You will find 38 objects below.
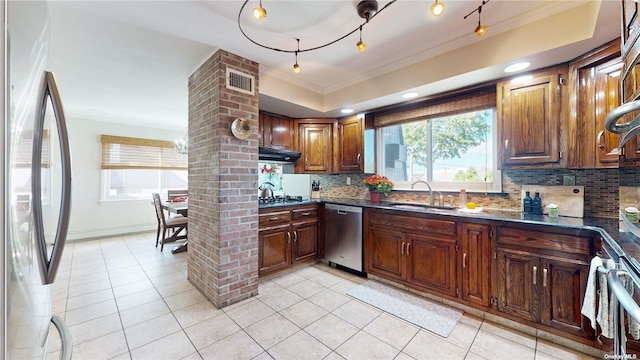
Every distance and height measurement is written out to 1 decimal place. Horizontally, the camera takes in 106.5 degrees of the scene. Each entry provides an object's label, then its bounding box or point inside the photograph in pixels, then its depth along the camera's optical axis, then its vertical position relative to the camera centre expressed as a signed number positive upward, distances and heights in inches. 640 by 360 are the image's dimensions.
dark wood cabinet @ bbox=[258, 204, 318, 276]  109.7 -29.0
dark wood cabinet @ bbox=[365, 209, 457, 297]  88.7 -29.5
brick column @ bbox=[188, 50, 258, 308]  88.6 -3.4
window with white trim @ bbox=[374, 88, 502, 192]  102.5 +16.0
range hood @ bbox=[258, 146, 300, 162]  122.6 +13.3
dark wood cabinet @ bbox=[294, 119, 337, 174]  141.8 +20.8
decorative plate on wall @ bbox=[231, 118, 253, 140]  89.5 +19.5
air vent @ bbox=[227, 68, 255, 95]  91.4 +38.4
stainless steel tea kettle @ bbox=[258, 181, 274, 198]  136.2 -6.3
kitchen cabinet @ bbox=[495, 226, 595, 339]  65.6 -29.3
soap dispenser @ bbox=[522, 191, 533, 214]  87.9 -9.7
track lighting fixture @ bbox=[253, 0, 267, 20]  60.2 +42.3
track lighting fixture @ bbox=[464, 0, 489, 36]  64.7 +40.8
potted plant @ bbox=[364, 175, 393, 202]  126.2 -3.9
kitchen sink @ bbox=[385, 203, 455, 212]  100.0 -13.2
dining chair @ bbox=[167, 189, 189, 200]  199.8 -12.1
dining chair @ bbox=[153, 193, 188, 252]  158.9 -28.9
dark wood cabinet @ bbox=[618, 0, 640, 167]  38.0 +18.9
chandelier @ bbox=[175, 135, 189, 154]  180.2 +26.1
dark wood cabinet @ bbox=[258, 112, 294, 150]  128.4 +26.8
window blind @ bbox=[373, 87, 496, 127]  98.6 +32.9
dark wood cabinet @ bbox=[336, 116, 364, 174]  132.5 +18.8
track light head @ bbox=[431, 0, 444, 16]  57.2 +41.3
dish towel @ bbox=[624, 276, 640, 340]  34.1 -21.8
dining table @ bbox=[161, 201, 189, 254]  150.8 -18.6
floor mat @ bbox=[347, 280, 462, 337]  79.1 -48.1
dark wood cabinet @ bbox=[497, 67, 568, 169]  77.6 +19.9
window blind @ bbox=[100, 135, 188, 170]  192.5 +22.2
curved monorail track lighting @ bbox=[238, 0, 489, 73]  59.5 +47.7
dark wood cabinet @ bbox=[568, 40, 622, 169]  66.5 +21.6
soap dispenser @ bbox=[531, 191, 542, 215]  86.4 -9.7
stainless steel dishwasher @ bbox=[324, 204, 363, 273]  116.3 -29.2
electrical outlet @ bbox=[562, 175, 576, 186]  83.1 -0.9
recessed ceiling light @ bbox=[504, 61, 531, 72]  77.8 +37.2
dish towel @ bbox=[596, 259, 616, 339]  46.7 -26.4
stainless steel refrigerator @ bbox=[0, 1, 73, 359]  20.9 -0.2
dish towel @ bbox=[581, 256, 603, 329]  52.6 -26.3
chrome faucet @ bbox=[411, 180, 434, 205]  113.7 -6.2
